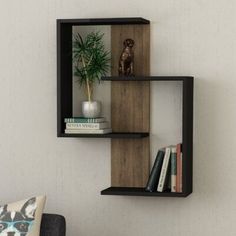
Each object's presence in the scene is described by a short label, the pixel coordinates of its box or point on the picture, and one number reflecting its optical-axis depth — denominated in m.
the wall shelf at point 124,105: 3.73
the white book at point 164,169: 3.66
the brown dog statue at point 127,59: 3.71
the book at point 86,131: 3.71
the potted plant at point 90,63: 3.76
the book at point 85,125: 3.70
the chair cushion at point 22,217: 3.42
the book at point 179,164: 3.63
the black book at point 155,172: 3.68
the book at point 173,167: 3.64
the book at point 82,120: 3.71
